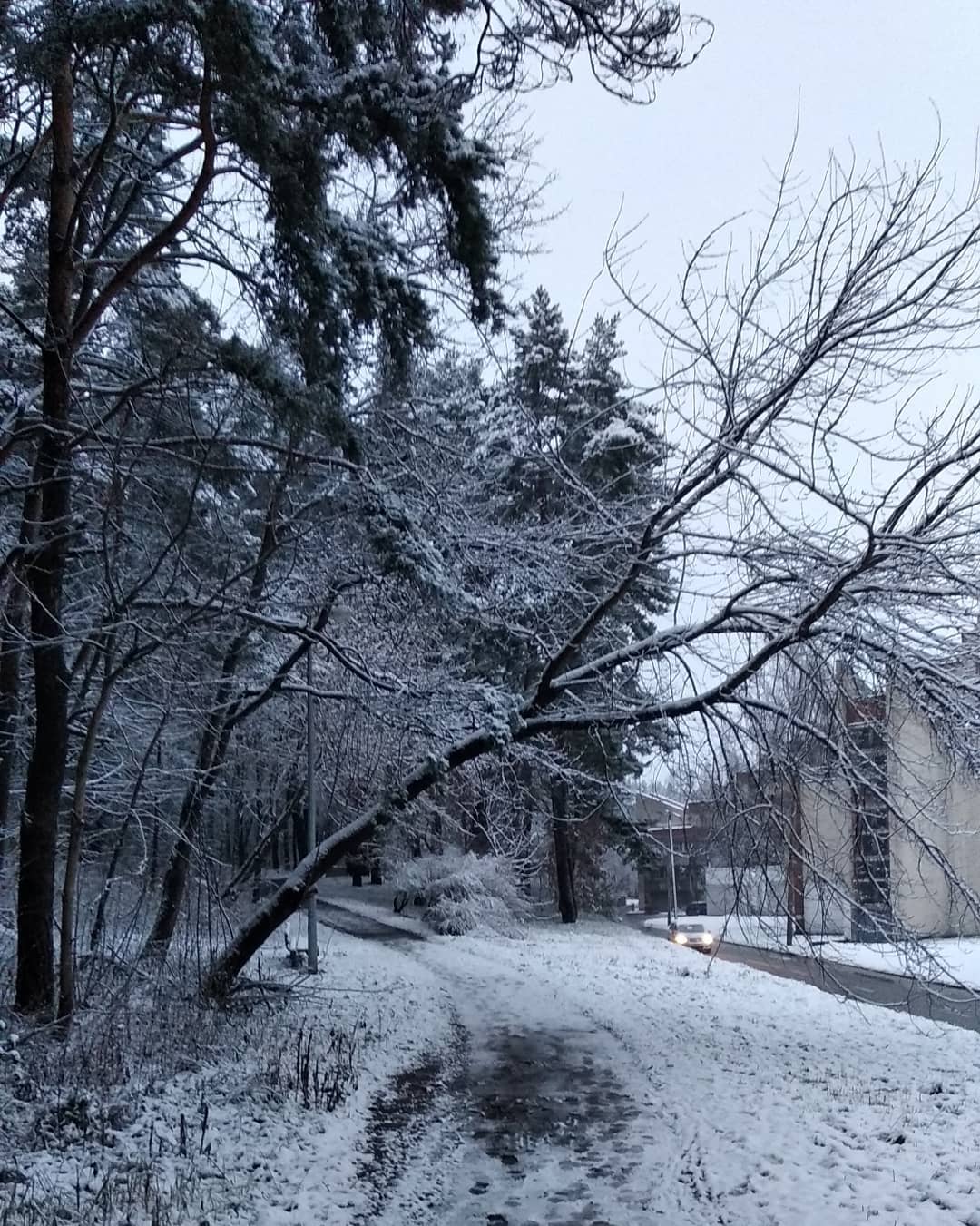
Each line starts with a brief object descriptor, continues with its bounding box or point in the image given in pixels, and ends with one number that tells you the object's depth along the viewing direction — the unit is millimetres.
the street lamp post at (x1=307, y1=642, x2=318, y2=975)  15795
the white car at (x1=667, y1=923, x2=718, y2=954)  27500
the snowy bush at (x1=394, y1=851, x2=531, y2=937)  27828
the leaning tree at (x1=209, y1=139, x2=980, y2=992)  9156
